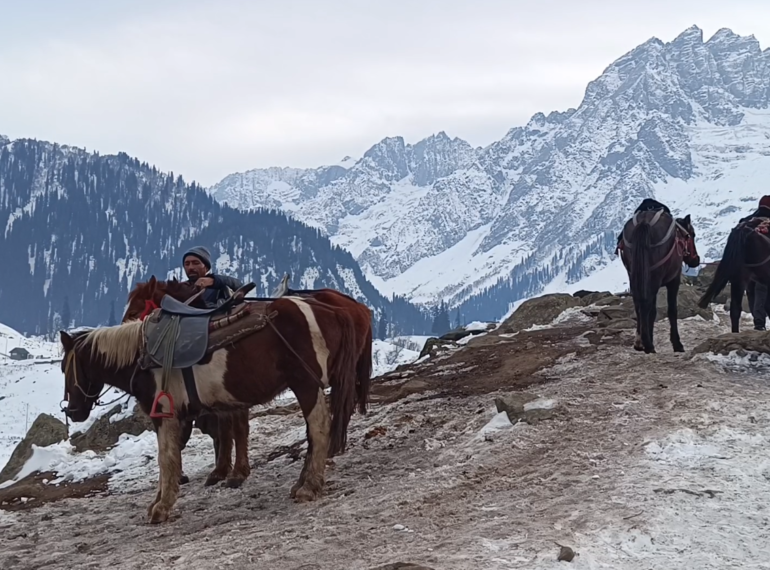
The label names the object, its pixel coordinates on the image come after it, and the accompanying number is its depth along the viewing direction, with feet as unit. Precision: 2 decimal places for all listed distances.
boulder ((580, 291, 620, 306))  73.13
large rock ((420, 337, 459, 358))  59.67
